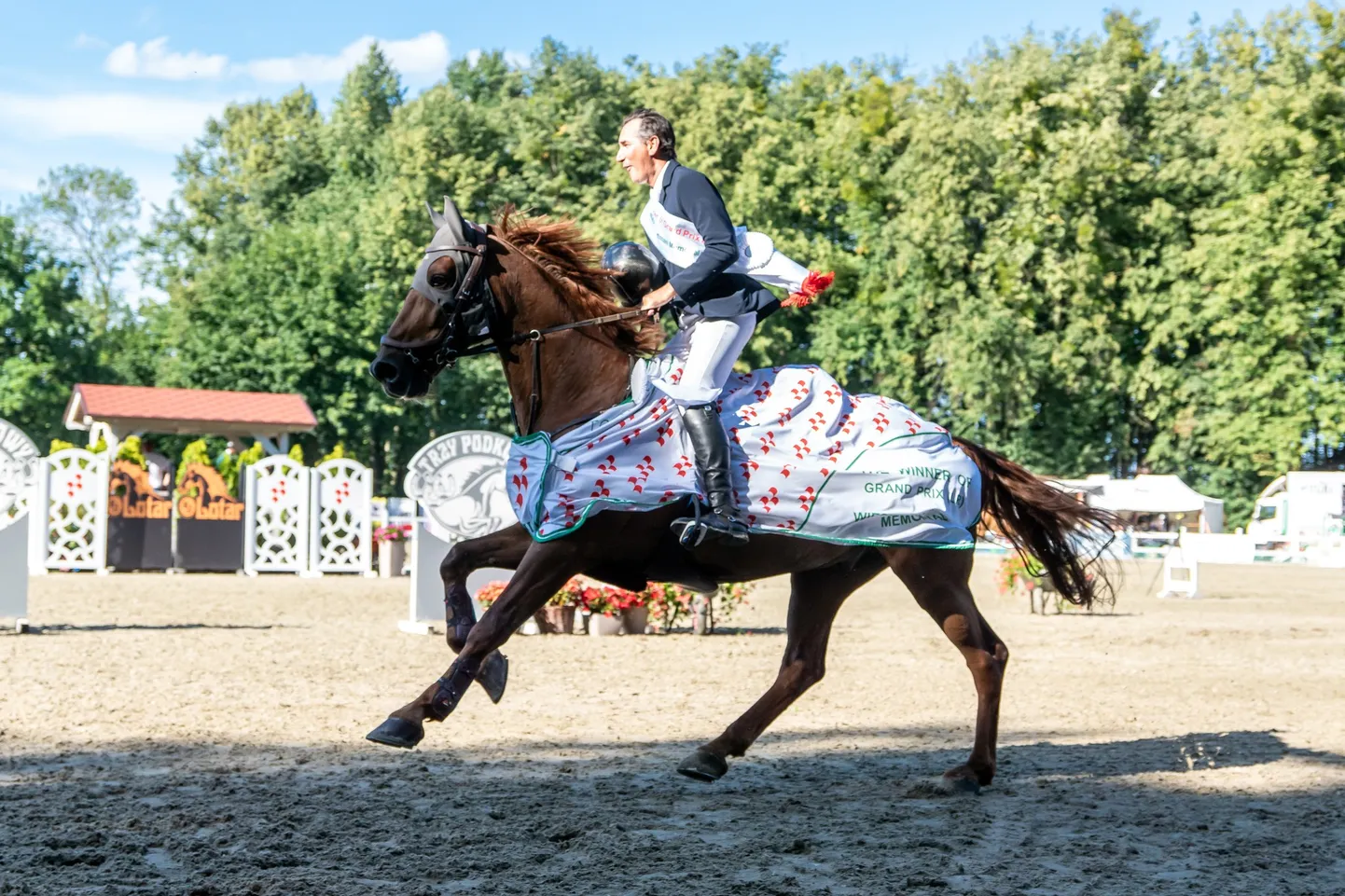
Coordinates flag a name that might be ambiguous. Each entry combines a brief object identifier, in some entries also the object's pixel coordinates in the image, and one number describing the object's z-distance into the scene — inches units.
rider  238.1
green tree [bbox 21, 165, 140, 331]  2474.2
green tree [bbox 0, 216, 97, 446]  2092.8
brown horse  230.5
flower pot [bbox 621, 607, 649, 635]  570.3
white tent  1638.8
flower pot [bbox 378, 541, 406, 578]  970.7
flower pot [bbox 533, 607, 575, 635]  565.0
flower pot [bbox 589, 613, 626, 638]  565.3
